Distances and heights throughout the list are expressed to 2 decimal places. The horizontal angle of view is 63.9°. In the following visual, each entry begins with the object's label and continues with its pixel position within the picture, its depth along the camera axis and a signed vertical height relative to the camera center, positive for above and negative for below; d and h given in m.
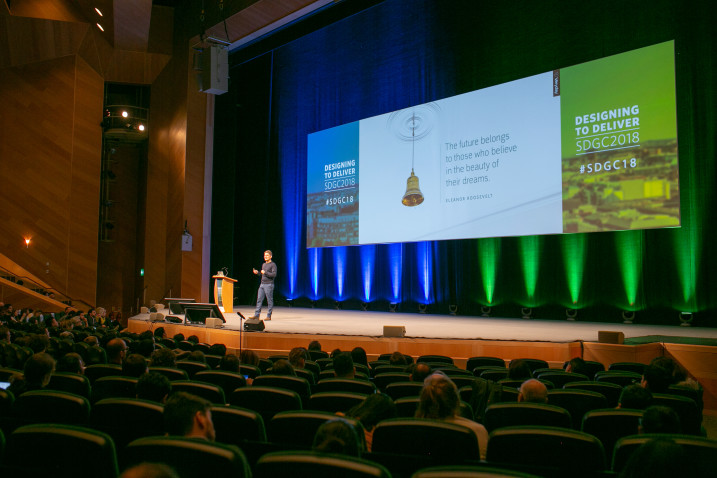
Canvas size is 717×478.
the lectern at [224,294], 13.01 -0.17
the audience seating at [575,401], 3.20 -0.63
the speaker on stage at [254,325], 8.71 -0.58
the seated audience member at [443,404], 2.63 -0.53
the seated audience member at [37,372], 3.45 -0.51
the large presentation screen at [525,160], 9.55 +2.50
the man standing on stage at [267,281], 10.52 +0.11
